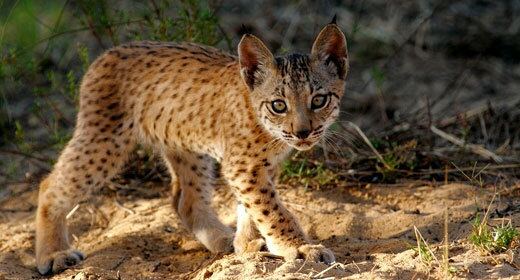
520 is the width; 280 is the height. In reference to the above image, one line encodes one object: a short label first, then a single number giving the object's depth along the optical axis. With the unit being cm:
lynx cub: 1159
